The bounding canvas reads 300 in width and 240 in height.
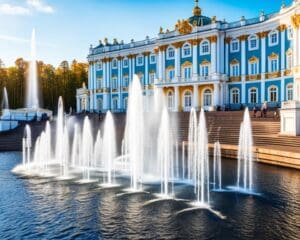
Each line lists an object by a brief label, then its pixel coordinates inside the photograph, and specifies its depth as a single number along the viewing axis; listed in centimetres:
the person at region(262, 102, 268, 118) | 2597
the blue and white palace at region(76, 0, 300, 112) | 3186
